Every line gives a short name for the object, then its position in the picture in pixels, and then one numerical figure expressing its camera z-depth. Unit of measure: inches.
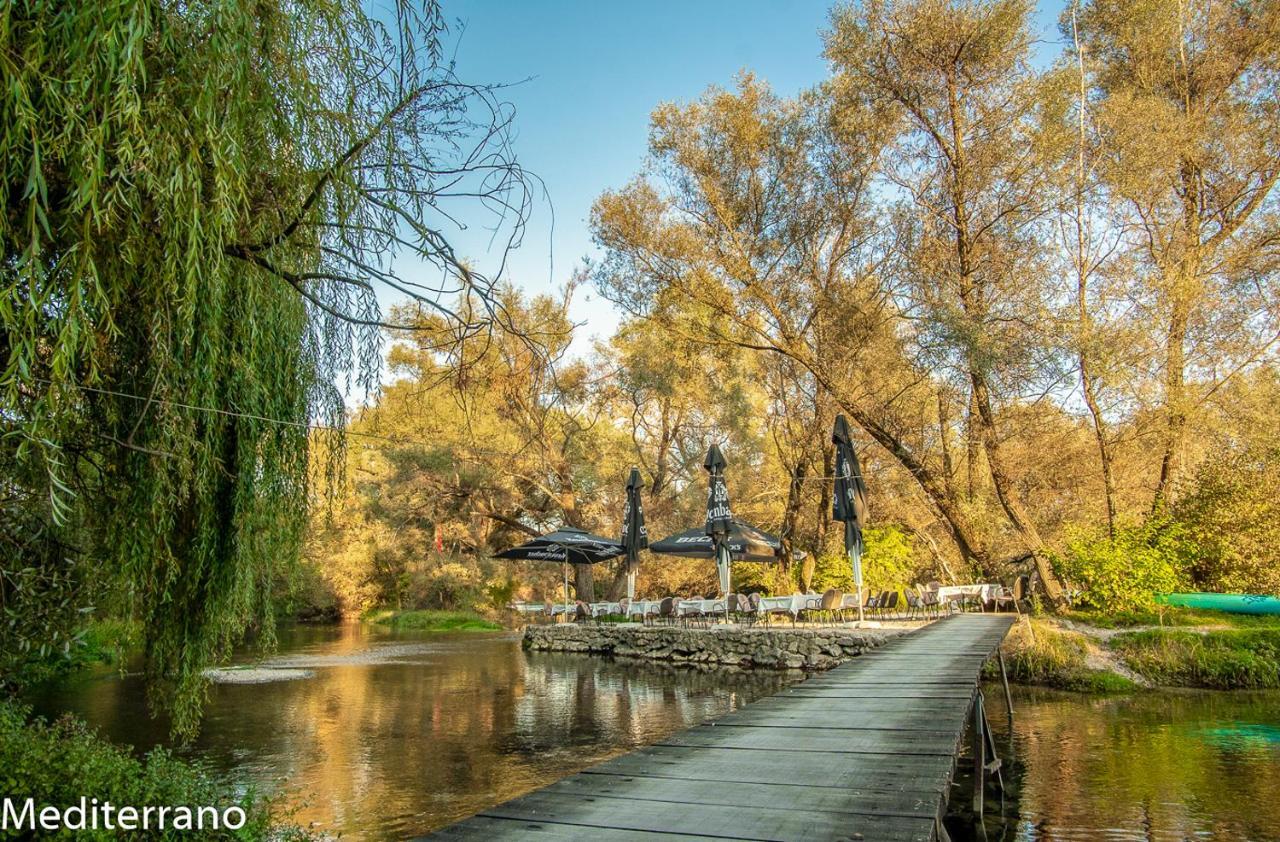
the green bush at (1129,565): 514.9
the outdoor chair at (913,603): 601.9
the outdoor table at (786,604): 603.6
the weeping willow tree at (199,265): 120.7
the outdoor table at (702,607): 670.6
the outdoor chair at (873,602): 661.3
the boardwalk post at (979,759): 242.5
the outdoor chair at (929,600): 652.7
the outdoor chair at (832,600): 588.4
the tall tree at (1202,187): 580.7
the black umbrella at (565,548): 752.3
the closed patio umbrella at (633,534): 726.5
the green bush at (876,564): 805.9
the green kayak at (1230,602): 486.0
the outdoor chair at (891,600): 620.7
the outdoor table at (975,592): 601.8
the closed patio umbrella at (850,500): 526.6
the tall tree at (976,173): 582.6
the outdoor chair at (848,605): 675.4
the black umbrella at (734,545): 666.2
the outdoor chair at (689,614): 692.7
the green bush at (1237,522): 503.2
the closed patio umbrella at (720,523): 617.9
